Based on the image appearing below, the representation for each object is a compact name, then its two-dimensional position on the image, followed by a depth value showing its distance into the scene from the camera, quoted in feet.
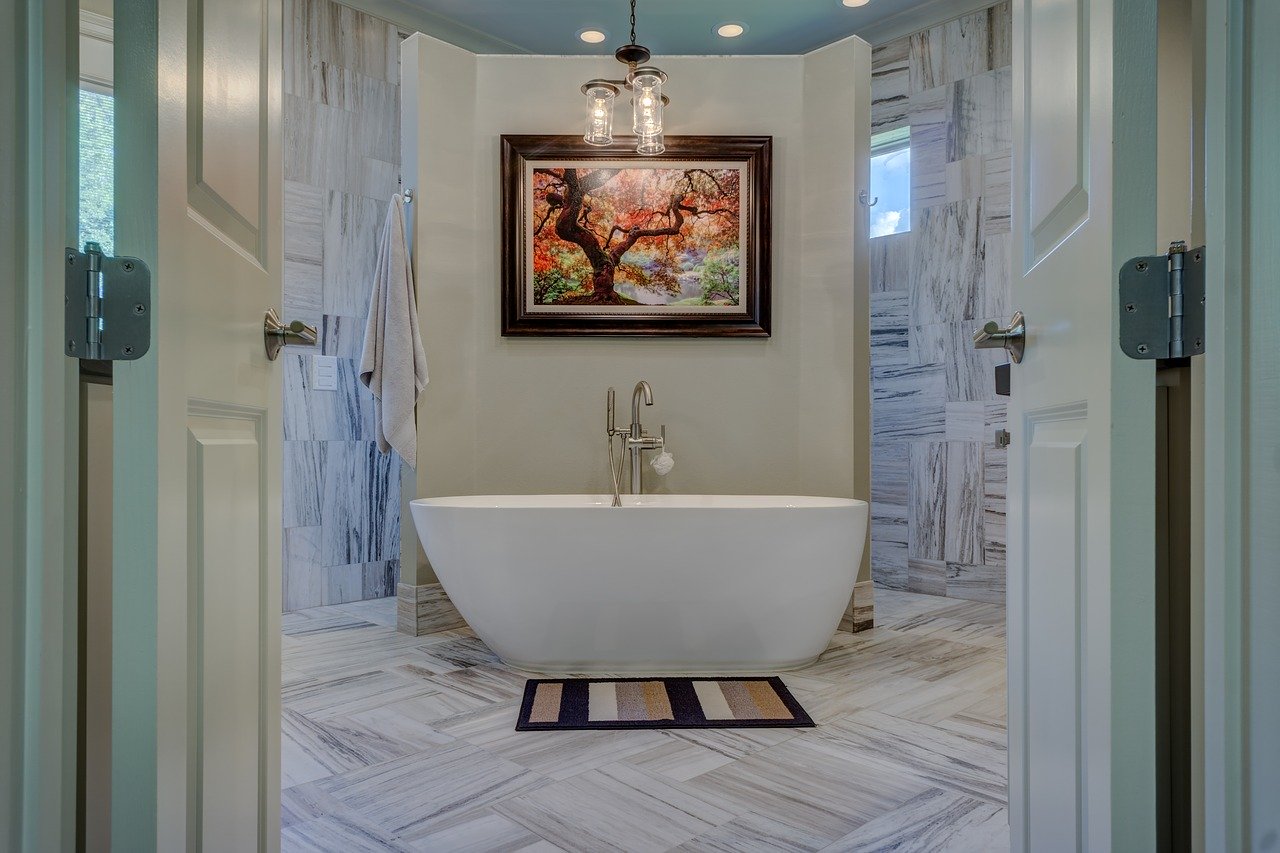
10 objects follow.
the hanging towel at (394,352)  9.85
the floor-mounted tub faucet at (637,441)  10.23
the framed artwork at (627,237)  10.59
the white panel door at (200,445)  2.28
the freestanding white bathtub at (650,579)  7.89
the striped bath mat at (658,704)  6.93
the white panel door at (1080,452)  2.35
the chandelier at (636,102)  9.13
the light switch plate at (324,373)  11.64
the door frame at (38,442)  1.95
